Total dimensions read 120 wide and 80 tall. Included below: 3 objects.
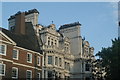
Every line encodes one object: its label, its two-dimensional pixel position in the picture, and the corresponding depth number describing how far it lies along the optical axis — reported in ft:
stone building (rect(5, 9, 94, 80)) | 170.71
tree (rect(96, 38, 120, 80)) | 125.97
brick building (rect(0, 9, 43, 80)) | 135.90
